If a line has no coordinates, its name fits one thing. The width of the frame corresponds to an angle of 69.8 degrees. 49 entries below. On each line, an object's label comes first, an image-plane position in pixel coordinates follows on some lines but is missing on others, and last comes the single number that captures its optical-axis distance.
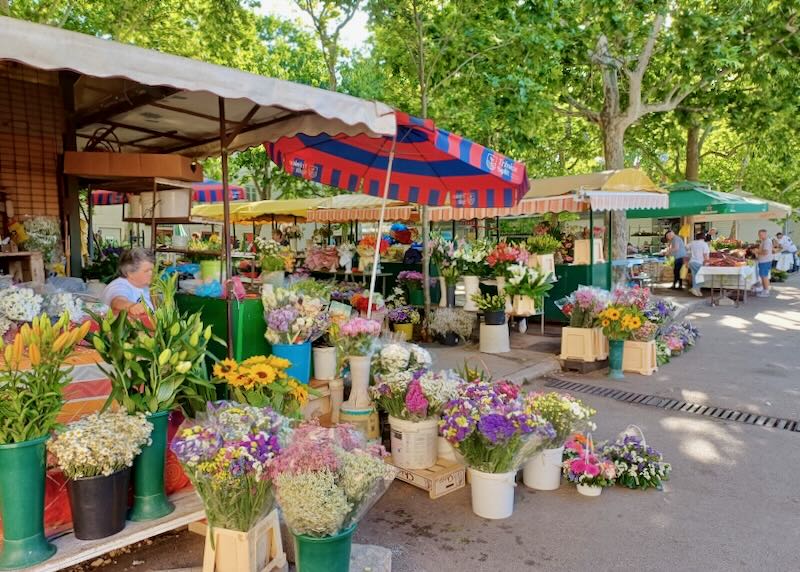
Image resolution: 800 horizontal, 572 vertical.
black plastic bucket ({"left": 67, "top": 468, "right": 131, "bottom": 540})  2.56
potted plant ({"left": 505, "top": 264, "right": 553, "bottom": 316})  8.36
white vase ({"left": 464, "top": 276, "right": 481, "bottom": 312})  8.89
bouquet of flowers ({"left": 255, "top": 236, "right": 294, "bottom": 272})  8.50
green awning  14.32
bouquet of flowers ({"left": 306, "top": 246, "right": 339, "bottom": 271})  11.62
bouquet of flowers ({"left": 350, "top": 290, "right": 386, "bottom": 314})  7.07
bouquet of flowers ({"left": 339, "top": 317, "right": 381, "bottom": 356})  4.42
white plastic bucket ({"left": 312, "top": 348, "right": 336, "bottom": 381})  4.54
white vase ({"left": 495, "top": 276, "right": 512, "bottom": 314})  8.61
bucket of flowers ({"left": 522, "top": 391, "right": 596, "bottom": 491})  3.91
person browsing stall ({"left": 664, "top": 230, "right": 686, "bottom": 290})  16.91
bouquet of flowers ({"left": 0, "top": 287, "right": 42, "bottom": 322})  3.17
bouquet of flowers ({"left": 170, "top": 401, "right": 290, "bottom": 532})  2.53
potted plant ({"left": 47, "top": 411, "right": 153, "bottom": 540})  2.54
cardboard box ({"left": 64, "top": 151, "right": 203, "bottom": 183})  4.29
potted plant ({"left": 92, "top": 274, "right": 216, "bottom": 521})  2.87
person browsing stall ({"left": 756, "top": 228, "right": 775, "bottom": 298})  15.90
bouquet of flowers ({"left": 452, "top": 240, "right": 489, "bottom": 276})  9.08
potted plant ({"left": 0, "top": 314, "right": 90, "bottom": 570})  2.45
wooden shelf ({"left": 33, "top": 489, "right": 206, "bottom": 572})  2.53
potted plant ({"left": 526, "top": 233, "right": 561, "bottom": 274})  9.16
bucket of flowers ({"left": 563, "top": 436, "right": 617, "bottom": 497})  4.01
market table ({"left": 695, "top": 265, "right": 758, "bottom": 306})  14.23
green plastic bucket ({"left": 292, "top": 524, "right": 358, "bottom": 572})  2.49
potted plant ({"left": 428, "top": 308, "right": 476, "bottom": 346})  8.78
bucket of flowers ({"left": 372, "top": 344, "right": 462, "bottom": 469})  3.98
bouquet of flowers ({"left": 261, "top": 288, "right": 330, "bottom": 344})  4.03
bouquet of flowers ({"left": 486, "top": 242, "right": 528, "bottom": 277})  8.73
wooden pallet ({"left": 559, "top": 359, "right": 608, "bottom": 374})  7.57
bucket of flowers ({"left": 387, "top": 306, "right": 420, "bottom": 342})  9.11
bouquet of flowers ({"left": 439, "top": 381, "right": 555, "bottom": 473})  3.47
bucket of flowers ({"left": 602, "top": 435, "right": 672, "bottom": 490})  4.11
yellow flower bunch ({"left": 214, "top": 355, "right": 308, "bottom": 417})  3.21
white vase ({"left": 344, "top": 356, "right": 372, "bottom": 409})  4.50
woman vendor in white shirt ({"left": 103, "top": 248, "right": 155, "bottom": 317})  4.07
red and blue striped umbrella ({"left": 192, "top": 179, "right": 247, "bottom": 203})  9.97
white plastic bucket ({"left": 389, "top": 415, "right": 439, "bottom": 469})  4.02
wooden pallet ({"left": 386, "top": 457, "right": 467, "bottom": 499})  3.94
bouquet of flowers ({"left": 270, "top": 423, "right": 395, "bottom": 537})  2.41
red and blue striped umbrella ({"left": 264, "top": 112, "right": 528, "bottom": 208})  5.44
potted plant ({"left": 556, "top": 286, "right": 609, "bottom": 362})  7.46
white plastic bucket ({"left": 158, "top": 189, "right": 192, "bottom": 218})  4.84
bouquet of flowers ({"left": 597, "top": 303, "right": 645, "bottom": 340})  7.07
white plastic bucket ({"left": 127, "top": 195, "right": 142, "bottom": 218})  5.33
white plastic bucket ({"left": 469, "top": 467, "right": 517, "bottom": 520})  3.64
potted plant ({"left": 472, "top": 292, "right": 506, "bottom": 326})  8.22
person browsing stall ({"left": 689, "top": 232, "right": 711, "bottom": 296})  15.21
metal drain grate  5.60
